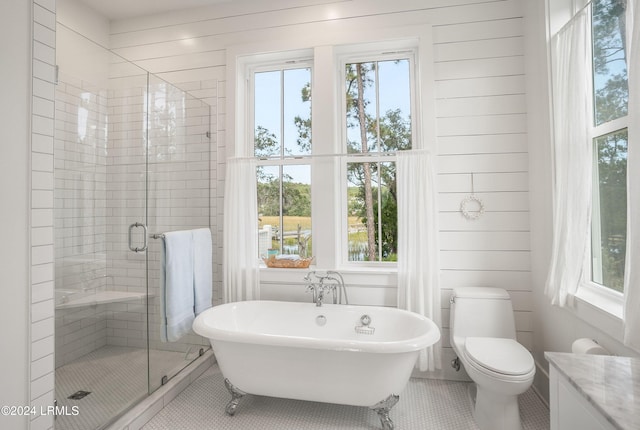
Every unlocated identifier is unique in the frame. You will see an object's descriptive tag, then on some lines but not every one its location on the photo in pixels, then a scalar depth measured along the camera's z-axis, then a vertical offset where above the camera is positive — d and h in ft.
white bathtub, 5.79 -2.69
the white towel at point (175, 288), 7.37 -1.53
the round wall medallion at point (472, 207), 8.05 +0.34
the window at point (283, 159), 9.42 +1.85
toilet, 5.48 -2.50
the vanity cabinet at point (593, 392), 2.60 -1.54
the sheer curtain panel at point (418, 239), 7.84 -0.45
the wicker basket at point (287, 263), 8.88 -1.13
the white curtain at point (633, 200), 4.05 +0.25
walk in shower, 6.40 +0.01
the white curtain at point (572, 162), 5.58 +1.04
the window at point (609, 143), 5.17 +1.28
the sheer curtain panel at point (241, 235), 8.89 -0.35
